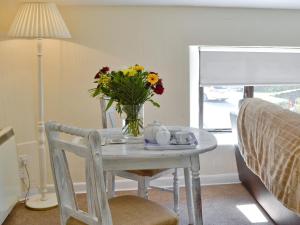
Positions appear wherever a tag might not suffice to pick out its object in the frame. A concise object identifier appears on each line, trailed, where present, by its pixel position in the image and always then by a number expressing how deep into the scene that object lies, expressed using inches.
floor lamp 106.4
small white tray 75.1
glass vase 82.0
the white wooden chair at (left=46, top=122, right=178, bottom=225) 60.0
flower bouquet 78.3
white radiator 101.3
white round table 72.4
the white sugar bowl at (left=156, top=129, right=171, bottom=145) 76.3
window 136.6
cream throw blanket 72.5
